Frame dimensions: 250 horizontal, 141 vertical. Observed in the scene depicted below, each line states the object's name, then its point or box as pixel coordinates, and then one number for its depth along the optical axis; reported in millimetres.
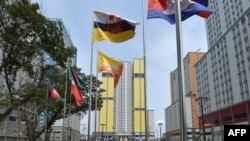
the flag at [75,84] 18328
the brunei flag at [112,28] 14273
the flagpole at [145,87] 12188
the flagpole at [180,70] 8245
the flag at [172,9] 10383
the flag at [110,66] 16302
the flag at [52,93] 22719
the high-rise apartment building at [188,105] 111188
